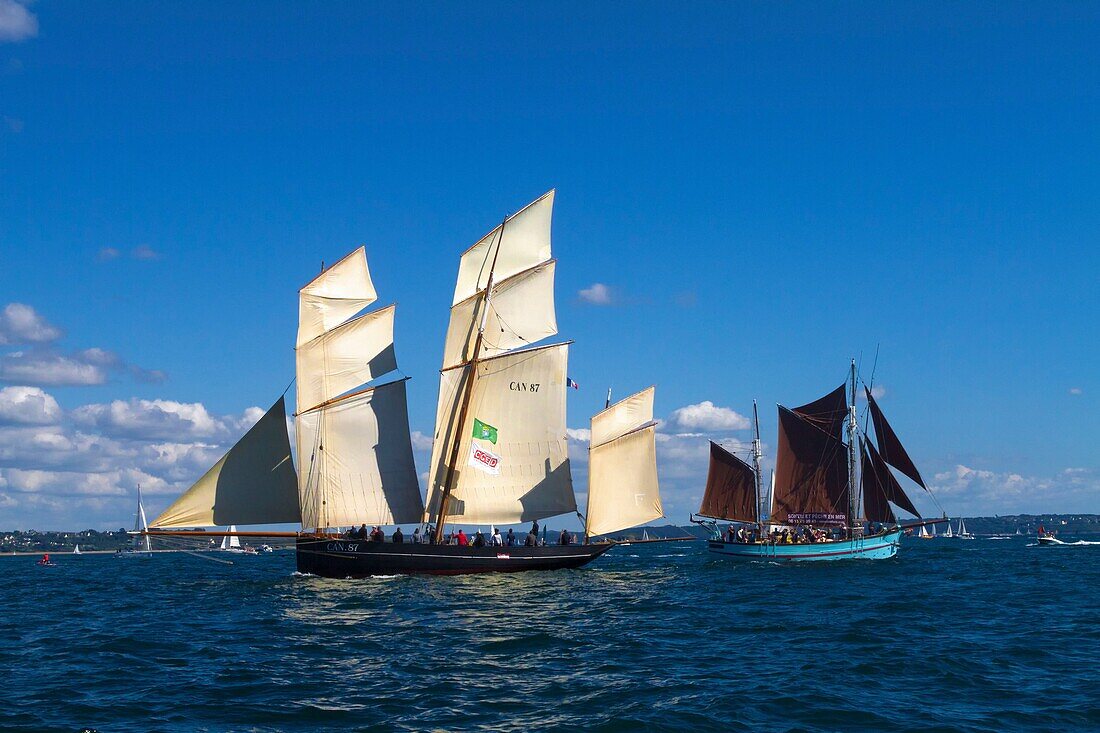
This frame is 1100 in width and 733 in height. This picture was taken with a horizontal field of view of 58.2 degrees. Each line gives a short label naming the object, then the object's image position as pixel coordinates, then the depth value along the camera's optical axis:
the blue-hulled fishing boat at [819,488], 93.88
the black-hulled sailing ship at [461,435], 64.81
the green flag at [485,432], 67.94
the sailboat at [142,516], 194.65
